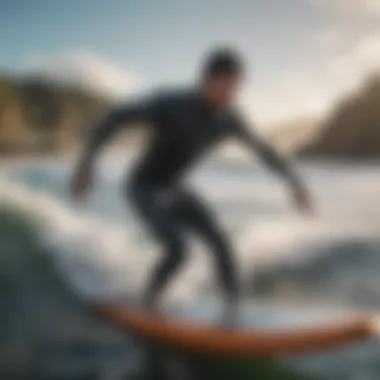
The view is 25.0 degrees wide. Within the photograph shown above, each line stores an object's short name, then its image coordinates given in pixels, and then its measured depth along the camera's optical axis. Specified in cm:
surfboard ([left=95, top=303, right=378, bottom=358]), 459
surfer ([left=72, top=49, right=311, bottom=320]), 475
